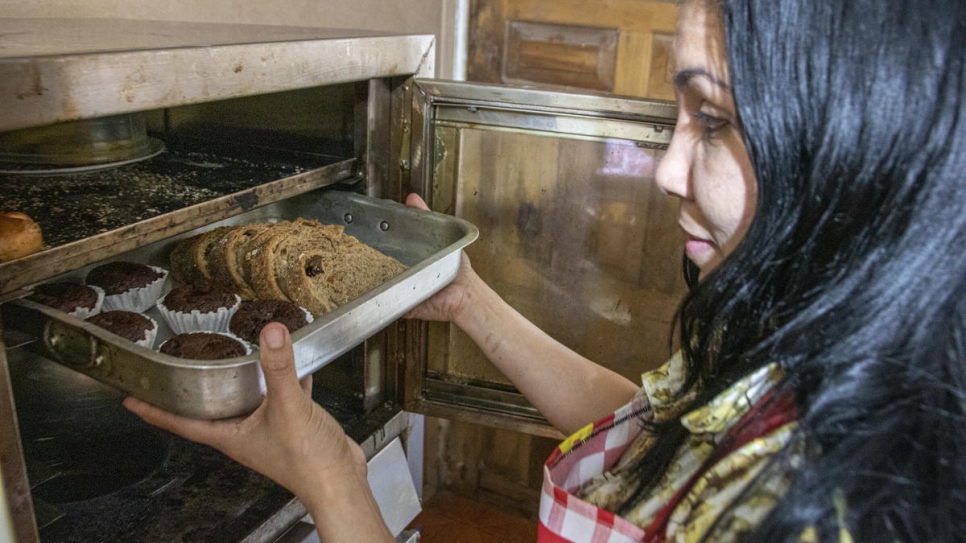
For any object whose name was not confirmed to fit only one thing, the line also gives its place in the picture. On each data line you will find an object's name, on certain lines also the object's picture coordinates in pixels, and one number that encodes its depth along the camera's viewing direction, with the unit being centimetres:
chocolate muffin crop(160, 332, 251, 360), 90
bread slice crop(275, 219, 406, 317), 106
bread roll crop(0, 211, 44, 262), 67
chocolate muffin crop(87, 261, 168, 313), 106
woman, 54
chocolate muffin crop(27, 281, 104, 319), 95
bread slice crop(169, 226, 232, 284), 114
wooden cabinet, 216
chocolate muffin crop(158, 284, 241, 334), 105
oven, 74
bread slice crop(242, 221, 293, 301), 108
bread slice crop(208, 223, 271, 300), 112
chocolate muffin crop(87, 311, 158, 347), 92
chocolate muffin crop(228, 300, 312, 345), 101
